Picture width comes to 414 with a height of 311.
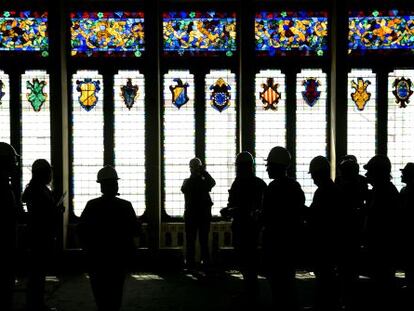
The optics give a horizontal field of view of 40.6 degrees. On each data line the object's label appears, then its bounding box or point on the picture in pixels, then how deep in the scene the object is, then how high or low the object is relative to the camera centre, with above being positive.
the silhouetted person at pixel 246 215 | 5.11 -0.65
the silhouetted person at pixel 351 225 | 4.41 -0.65
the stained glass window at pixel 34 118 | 7.29 +0.36
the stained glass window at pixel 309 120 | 7.45 +0.33
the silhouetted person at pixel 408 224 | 4.78 -0.68
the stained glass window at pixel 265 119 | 7.40 +0.34
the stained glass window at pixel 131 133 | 7.38 +0.16
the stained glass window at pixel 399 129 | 7.43 +0.21
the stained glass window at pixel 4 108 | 7.31 +0.49
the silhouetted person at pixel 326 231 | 4.34 -0.67
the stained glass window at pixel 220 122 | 7.42 +0.30
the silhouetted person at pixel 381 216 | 4.65 -0.59
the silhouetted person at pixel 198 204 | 6.65 -0.70
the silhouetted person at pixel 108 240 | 3.65 -0.62
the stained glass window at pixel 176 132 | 7.41 +0.18
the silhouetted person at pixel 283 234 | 4.20 -0.67
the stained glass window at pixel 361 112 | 7.41 +0.43
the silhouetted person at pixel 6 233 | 4.15 -0.65
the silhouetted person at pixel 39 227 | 4.65 -0.68
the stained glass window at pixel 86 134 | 7.35 +0.15
